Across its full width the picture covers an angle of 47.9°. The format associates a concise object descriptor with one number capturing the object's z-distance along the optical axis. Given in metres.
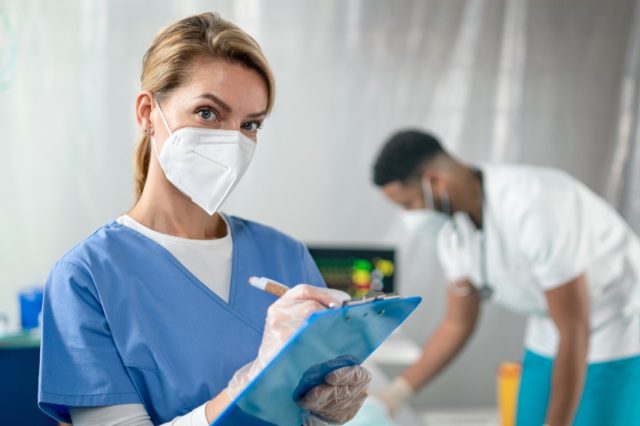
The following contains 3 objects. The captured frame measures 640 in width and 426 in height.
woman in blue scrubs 0.93
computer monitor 2.99
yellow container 3.01
